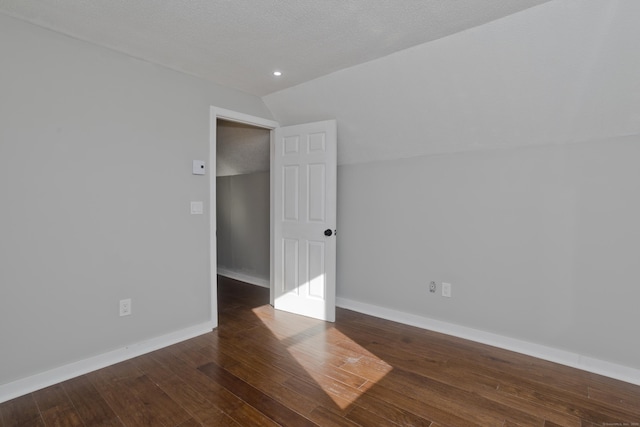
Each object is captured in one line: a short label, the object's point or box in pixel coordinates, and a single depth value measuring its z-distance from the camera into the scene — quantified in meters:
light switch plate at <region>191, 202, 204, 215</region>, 2.96
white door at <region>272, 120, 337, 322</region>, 3.27
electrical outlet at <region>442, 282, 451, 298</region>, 3.02
